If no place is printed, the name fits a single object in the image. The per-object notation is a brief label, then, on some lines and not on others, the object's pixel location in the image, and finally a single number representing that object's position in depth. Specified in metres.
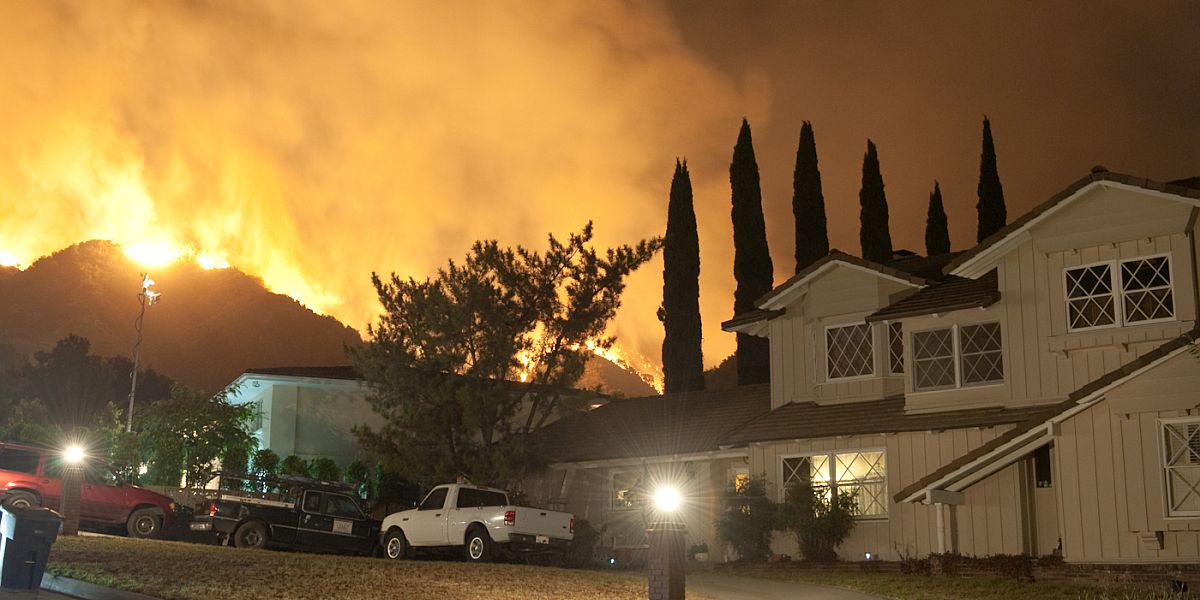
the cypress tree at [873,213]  50.44
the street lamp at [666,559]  15.50
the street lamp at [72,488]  23.61
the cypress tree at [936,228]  54.56
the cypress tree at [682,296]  43.91
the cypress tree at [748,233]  45.81
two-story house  21.03
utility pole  45.38
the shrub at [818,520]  25.81
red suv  26.73
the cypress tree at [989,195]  51.00
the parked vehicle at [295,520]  27.20
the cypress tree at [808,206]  48.03
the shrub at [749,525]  26.78
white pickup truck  25.48
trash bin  15.91
